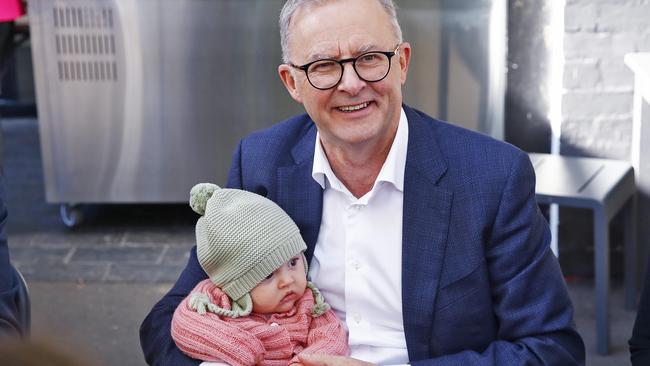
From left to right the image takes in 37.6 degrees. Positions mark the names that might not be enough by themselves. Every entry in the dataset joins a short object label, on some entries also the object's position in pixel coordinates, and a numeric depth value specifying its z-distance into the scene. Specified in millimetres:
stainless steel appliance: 4953
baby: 2074
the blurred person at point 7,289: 2139
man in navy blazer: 2088
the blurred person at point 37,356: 856
